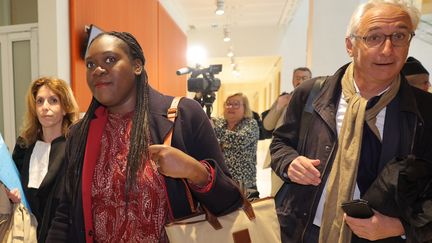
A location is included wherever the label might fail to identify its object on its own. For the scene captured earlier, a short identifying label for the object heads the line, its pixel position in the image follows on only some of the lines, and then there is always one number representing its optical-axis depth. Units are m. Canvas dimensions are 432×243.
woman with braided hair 0.96
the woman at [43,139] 1.63
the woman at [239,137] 2.78
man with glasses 0.94
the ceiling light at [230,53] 7.88
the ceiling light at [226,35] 7.45
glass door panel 3.05
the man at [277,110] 2.45
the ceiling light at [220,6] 5.35
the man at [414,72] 1.42
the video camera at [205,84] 2.60
